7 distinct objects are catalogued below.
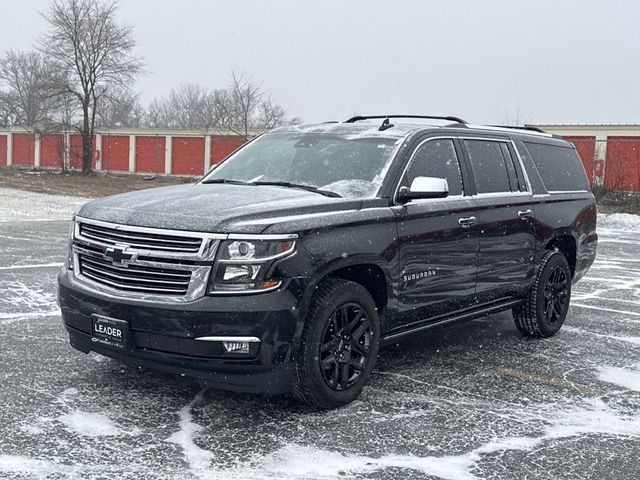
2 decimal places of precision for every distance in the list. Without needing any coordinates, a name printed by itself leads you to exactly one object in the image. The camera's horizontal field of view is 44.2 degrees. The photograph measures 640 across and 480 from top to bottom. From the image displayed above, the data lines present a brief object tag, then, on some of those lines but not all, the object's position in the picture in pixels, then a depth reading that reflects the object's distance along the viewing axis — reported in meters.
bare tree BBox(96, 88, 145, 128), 99.19
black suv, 4.43
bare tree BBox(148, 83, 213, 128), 105.56
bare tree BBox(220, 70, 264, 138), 44.72
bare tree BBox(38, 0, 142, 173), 46.09
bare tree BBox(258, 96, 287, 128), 50.13
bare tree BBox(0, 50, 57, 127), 89.94
